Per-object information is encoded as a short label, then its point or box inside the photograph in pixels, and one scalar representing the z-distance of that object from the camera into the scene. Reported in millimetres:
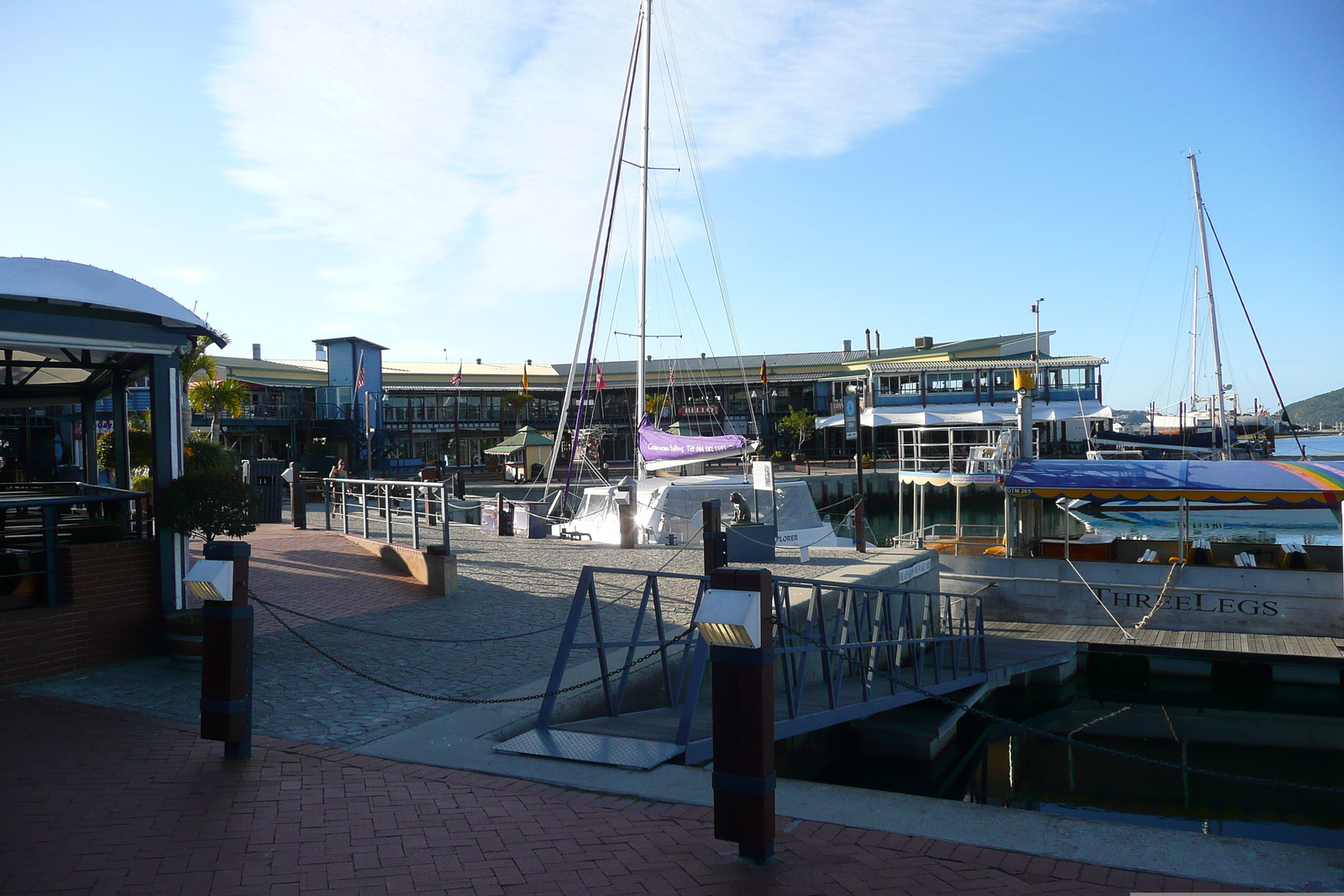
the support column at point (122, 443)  11344
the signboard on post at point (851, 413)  23944
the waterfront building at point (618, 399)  41438
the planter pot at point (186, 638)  8945
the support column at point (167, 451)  9594
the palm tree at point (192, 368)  17469
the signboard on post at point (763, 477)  17117
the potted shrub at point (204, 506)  9508
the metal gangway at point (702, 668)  6723
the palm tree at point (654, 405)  52341
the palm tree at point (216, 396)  27812
